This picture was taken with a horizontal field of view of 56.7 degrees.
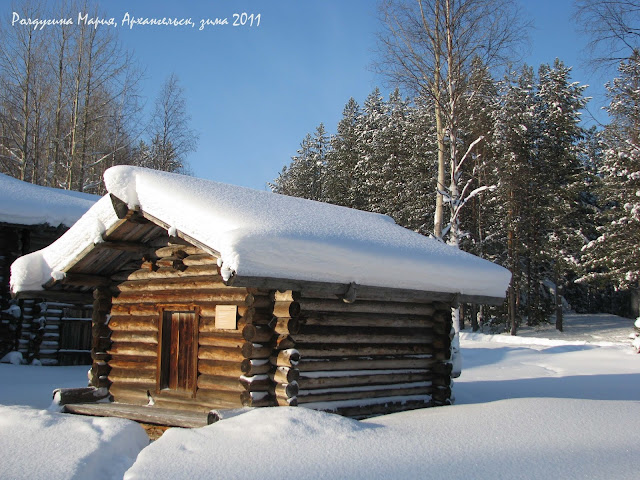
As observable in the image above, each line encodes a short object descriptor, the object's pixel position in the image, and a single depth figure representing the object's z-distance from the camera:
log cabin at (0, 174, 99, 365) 15.66
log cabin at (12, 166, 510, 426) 7.71
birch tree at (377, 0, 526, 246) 19.67
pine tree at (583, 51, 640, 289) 26.41
